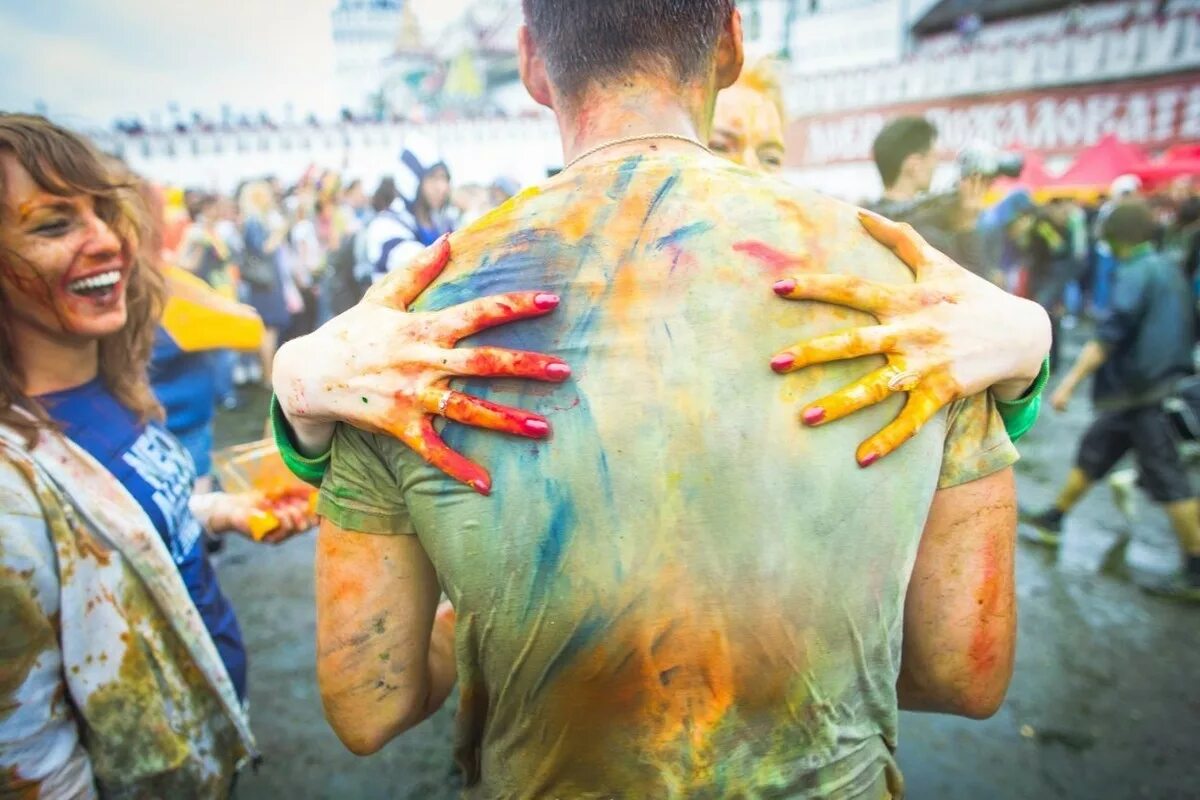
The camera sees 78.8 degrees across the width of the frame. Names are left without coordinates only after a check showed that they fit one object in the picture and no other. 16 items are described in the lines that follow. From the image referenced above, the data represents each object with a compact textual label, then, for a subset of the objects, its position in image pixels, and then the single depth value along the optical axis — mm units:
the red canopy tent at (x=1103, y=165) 12812
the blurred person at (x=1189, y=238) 7293
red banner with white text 16750
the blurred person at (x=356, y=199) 10344
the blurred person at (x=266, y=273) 8383
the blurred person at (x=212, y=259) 7293
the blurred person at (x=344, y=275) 7730
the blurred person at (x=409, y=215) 5102
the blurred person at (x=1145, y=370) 4211
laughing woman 1390
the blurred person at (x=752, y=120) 2783
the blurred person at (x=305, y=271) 9320
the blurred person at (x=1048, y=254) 9344
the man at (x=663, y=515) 971
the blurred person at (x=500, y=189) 10508
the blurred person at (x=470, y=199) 10214
